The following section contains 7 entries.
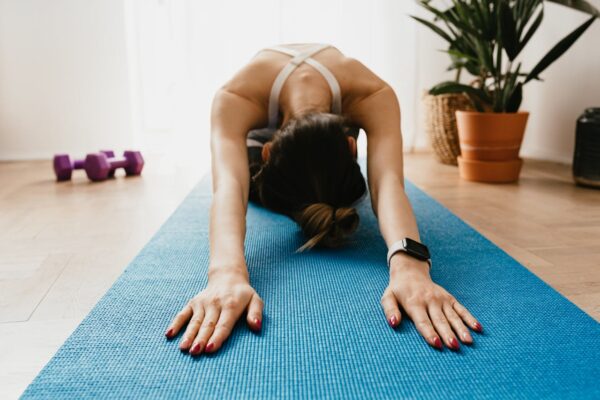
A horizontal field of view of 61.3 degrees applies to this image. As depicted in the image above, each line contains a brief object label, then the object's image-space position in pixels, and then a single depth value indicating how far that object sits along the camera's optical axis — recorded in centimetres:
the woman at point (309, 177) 104
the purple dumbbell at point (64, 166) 270
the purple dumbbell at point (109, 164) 267
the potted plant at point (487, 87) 234
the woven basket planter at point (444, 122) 298
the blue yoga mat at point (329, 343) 84
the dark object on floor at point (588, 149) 235
